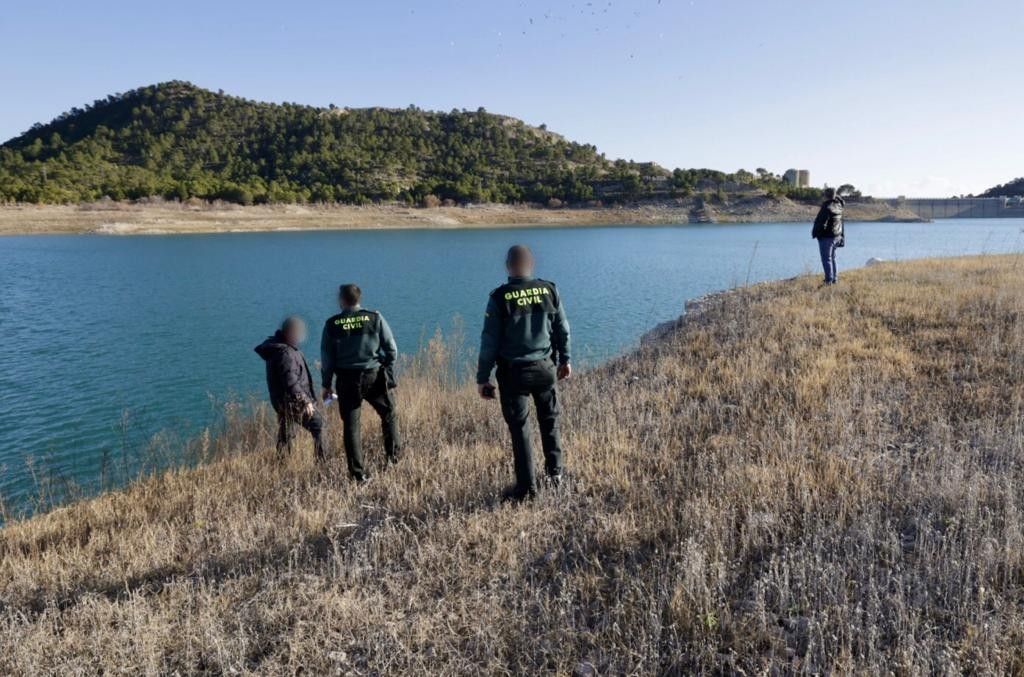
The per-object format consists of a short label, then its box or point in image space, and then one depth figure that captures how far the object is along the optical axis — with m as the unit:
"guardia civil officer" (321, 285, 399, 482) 5.58
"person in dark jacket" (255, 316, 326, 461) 6.14
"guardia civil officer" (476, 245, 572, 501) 4.42
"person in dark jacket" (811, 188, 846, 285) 11.88
